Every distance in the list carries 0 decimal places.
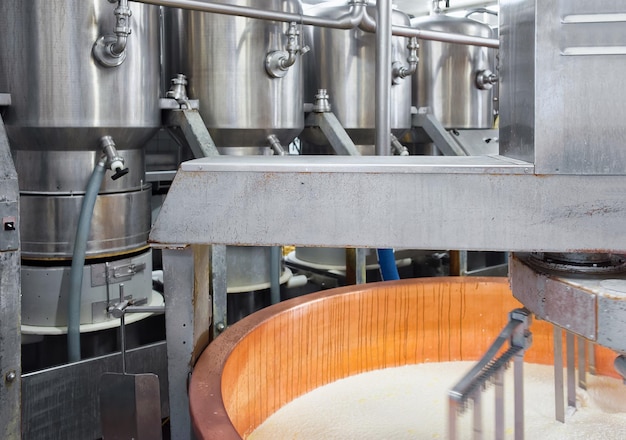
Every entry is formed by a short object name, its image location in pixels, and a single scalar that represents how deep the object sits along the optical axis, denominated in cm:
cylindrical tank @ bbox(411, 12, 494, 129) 303
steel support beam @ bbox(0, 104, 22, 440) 148
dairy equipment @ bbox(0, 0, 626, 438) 72
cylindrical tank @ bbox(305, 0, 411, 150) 257
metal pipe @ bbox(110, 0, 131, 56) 169
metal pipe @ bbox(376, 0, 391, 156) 204
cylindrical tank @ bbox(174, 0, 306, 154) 212
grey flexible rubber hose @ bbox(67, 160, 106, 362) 176
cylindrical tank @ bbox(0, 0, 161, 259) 171
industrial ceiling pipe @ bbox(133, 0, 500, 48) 191
